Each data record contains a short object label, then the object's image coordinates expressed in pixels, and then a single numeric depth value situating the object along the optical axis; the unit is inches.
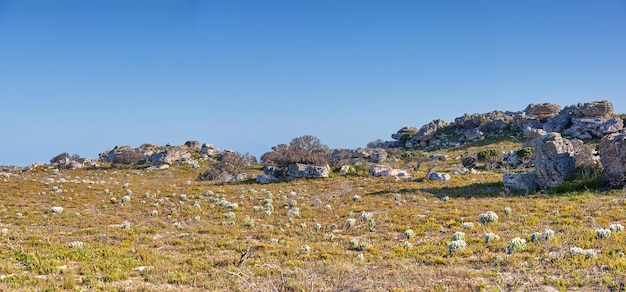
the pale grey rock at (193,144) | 2796.3
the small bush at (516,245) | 451.3
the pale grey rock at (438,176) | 1151.0
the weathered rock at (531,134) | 1808.6
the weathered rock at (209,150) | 2581.2
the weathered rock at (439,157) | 1857.8
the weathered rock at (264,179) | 1333.2
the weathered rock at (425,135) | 2901.1
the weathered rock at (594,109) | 2017.7
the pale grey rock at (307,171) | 1344.7
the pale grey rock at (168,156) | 2103.8
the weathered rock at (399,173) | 1248.8
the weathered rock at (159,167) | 1972.2
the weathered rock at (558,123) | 2104.9
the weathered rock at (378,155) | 2066.4
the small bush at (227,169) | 1614.9
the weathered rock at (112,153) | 2299.5
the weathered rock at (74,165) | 2050.9
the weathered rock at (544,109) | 2618.1
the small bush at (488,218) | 631.8
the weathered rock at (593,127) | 1808.9
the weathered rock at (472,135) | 2517.2
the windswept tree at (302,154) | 1400.1
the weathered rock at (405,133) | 3122.5
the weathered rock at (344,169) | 1421.0
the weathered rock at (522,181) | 939.2
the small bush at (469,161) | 1560.3
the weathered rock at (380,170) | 1315.2
